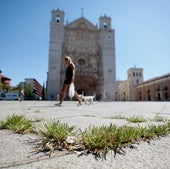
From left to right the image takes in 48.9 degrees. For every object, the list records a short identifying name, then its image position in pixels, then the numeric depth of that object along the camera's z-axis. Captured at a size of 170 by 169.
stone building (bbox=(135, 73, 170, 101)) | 52.17
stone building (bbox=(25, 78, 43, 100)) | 59.84
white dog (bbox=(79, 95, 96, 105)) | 10.10
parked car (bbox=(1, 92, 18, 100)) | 34.25
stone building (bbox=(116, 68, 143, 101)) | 75.81
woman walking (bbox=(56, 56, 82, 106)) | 6.31
